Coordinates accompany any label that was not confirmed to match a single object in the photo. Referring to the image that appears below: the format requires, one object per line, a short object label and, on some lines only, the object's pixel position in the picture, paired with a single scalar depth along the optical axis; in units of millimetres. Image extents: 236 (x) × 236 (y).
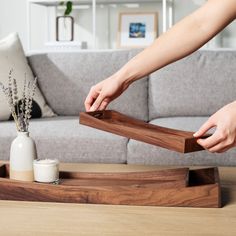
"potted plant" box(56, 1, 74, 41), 5408
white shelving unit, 5168
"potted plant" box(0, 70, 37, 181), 1771
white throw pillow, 3017
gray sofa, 2883
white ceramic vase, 1771
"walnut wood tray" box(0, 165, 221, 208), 1548
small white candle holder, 1734
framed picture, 5334
